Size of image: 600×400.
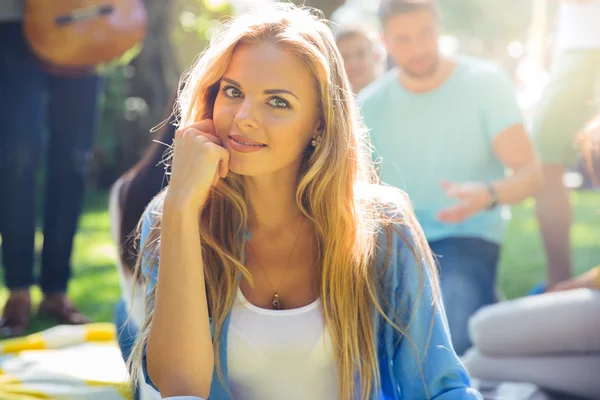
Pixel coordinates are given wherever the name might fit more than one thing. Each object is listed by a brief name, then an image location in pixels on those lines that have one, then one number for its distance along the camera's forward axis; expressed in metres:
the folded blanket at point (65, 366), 2.57
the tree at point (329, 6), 4.23
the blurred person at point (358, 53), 3.85
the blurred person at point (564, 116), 4.03
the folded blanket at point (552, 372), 2.73
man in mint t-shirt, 3.20
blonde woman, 1.81
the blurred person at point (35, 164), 3.62
